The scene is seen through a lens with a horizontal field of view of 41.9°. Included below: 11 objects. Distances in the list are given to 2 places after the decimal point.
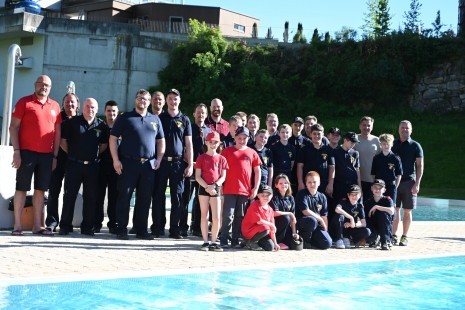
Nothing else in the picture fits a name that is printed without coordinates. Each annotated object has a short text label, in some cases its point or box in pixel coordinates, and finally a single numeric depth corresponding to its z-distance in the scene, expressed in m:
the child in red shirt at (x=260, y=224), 8.23
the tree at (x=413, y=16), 35.72
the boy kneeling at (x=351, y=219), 9.12
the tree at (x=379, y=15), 39.28
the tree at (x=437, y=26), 34.06
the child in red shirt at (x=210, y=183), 7.95
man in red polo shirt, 7.94
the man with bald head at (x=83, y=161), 8.34
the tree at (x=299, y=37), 36.97
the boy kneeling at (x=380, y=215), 9.14
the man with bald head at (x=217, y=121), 9.03
